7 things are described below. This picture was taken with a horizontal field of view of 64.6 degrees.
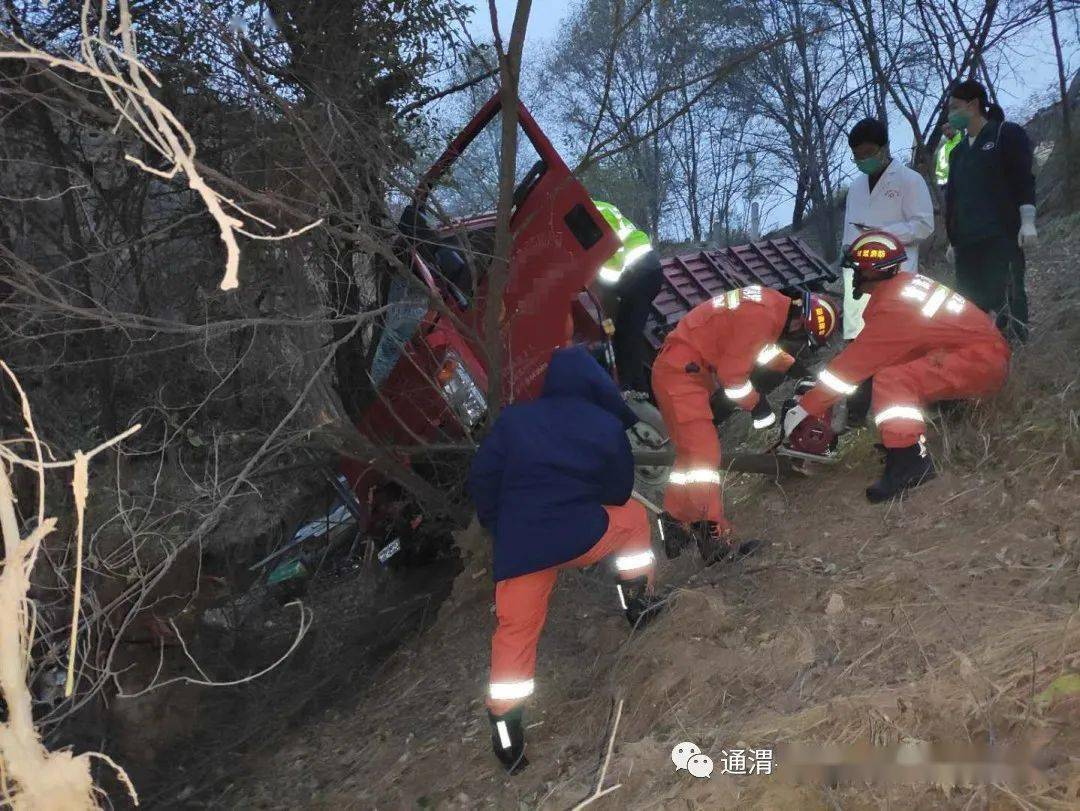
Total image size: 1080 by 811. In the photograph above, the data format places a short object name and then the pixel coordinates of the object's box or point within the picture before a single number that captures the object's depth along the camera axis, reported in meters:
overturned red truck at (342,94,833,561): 4.64
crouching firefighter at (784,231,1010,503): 3.83
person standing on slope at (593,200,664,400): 5.21
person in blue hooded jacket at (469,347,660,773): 3.09
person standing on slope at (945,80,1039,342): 4.59
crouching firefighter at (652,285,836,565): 3.99
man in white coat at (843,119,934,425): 4.83
